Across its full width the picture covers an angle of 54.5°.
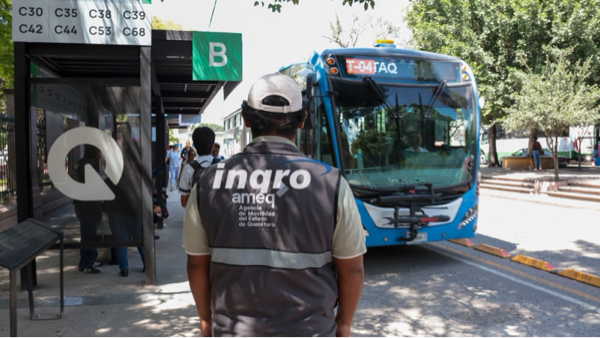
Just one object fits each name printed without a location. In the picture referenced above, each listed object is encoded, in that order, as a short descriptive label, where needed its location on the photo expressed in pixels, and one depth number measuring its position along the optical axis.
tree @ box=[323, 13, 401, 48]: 37.97
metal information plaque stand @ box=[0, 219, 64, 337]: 4.41
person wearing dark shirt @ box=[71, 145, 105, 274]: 7.21
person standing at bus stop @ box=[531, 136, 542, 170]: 29.84
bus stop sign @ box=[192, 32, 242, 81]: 7.70
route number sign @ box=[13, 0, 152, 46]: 6.76
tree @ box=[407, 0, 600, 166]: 23.94
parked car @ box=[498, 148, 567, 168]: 32.41
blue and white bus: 8.11
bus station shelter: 6.91
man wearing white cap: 2.01
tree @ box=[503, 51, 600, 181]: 19.55
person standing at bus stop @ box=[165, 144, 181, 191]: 24.39
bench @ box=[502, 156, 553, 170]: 31.08
